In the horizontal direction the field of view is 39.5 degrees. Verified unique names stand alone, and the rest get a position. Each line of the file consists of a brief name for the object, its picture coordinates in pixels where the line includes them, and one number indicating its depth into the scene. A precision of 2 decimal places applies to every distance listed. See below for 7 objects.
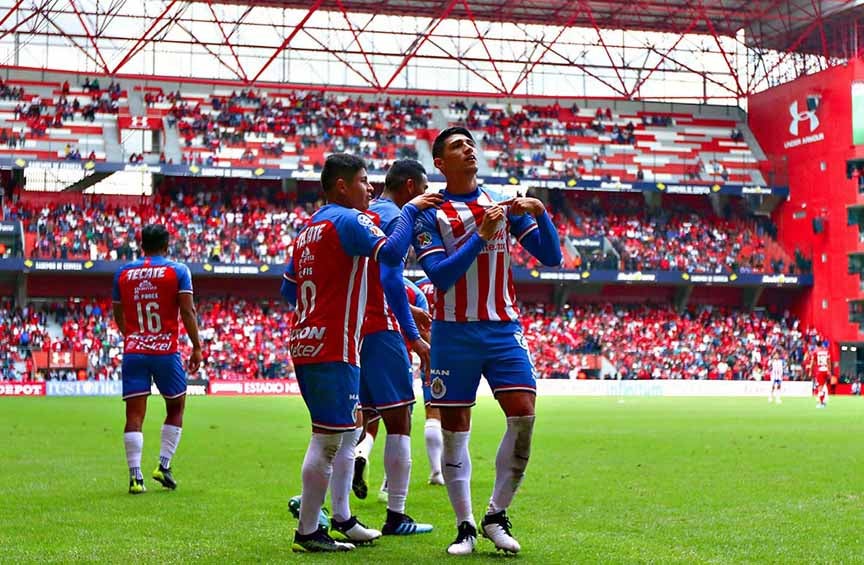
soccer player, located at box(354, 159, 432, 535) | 8.37
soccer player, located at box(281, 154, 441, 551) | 7.40
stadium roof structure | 58.31
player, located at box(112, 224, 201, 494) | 11.16
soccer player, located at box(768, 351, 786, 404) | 41.28
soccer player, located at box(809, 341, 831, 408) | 35.50
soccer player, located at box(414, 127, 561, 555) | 7.38
